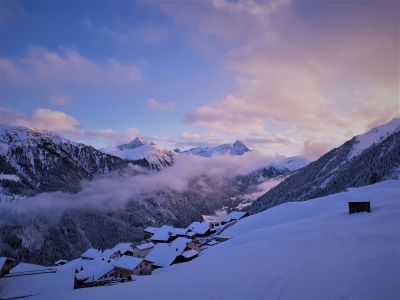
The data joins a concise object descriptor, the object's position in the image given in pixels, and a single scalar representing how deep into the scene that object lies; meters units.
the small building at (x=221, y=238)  62.06
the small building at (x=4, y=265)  47.36
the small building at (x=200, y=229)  90.59
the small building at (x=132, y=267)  50.94
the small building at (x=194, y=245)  67.34
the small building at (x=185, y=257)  54.06
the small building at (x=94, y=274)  47.65
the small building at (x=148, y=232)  108.11
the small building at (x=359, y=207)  41.90
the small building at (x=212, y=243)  67.50
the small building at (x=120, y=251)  74.25
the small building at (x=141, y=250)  71.56
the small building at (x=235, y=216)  105.44
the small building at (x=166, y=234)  86.88
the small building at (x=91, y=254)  81.82
